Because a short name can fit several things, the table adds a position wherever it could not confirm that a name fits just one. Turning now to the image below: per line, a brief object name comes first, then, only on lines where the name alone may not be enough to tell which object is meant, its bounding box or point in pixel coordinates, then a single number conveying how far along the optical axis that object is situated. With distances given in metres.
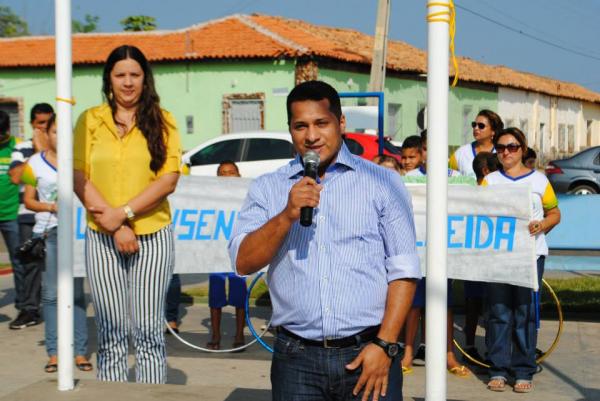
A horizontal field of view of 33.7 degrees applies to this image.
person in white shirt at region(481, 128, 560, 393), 6.94
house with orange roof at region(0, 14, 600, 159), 32.41
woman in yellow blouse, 4.97
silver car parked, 24.70
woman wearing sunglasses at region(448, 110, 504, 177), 8.81
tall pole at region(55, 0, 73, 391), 5.10
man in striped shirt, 3.34
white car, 19.52
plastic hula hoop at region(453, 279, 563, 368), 7.55
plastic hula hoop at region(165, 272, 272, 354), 8.12
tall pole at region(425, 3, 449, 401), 3.73
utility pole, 25.42
